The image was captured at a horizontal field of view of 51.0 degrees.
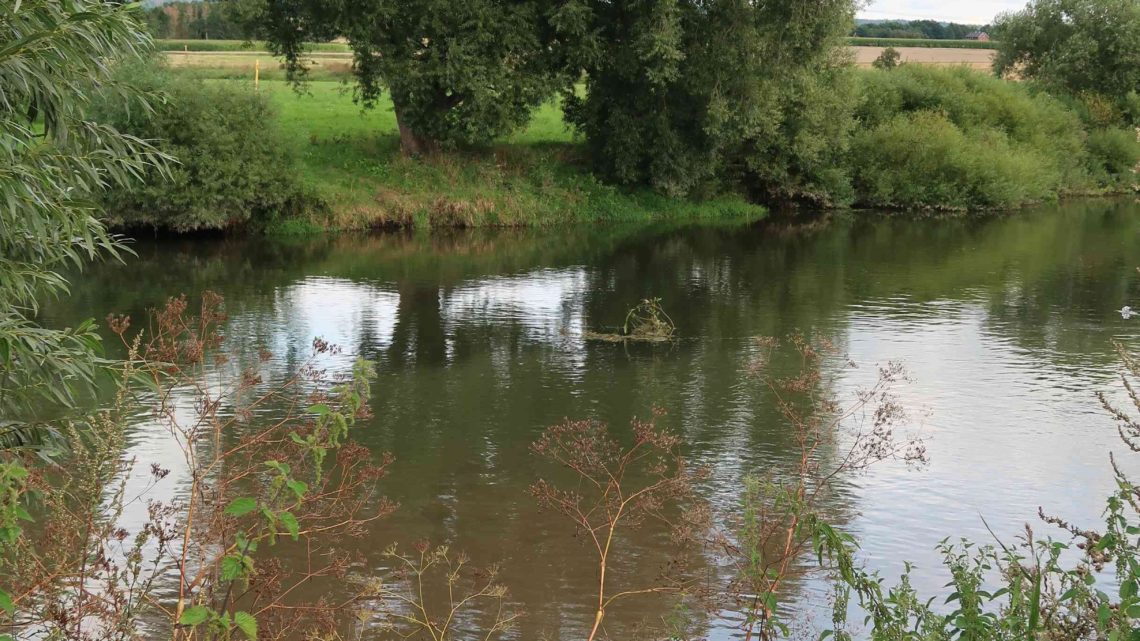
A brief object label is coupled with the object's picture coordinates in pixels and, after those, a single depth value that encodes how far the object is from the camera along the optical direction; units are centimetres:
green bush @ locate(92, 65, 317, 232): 2805
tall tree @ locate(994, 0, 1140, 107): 4981
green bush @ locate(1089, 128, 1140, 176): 4700
